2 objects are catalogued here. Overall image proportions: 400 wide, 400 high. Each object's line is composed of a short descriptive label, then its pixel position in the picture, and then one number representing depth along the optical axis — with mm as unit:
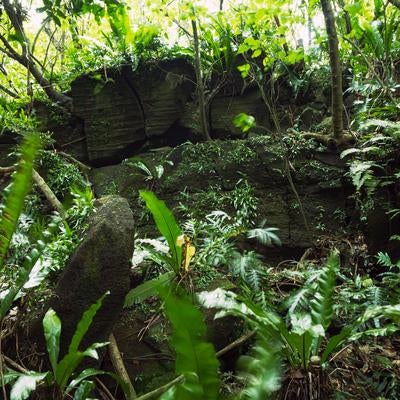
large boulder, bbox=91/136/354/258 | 4445
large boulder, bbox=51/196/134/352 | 2617
